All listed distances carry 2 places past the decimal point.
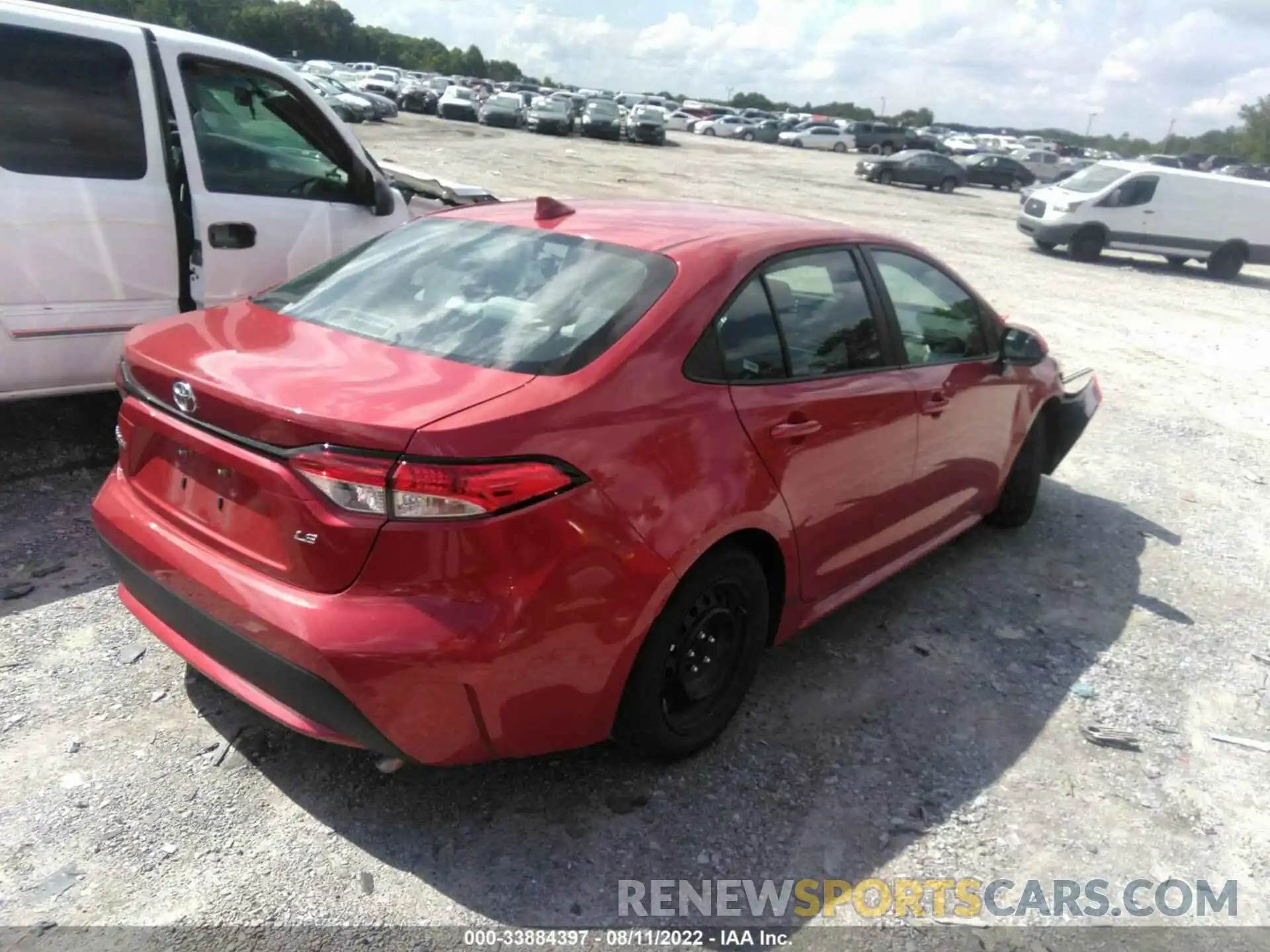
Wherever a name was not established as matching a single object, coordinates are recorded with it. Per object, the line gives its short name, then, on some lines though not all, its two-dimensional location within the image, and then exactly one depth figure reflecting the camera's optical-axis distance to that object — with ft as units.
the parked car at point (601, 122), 137.80
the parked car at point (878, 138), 172.96
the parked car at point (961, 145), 188.75
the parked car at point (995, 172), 132.36
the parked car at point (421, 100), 155.94
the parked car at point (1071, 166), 140.56
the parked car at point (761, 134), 185.57
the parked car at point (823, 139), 176.35
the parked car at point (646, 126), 138.82
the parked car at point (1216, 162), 182.80
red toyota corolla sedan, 7.45
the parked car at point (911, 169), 112.47
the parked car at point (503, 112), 138.31
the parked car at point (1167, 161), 169.07
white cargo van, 60.70
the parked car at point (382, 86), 159.12
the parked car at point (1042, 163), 146.92
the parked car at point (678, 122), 203.82
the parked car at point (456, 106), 143.23
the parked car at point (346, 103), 105.09
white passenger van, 13.48
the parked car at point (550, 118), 134.82
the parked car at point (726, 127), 188.34
